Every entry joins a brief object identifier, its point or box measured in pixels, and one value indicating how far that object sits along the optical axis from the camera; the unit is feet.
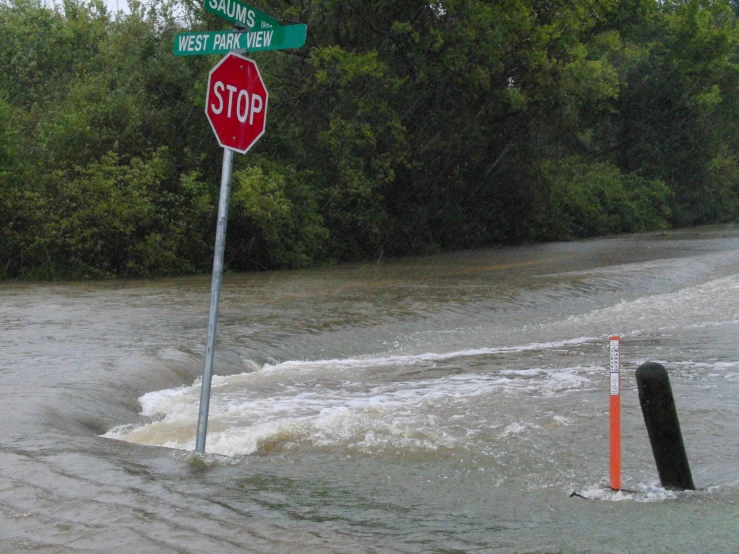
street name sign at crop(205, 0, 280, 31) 43.78
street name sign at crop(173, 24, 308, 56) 45.70
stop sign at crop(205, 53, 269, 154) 44.50
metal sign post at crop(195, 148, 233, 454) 44.27
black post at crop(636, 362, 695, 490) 40.57
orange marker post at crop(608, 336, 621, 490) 40.37
